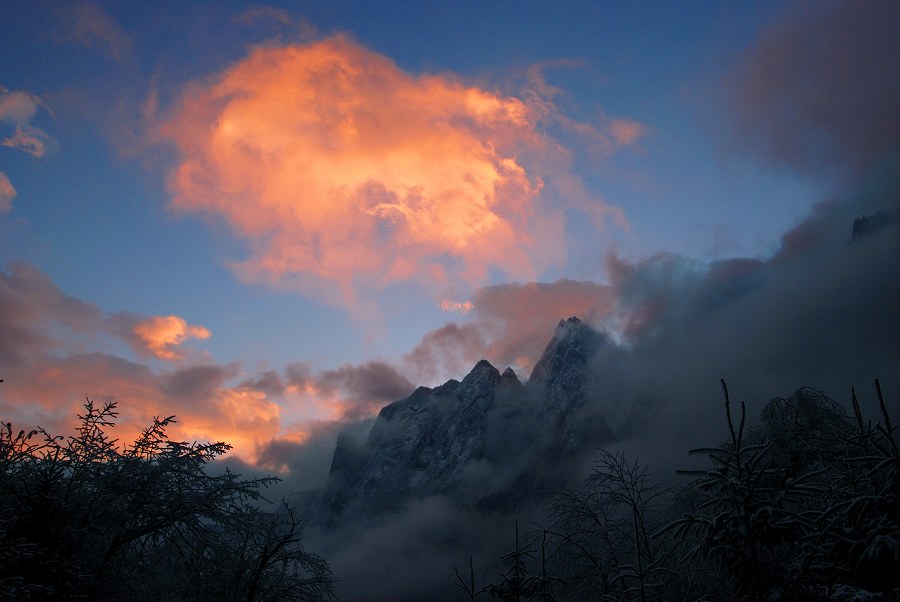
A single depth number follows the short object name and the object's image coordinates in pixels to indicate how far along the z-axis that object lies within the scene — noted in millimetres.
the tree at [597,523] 16206
